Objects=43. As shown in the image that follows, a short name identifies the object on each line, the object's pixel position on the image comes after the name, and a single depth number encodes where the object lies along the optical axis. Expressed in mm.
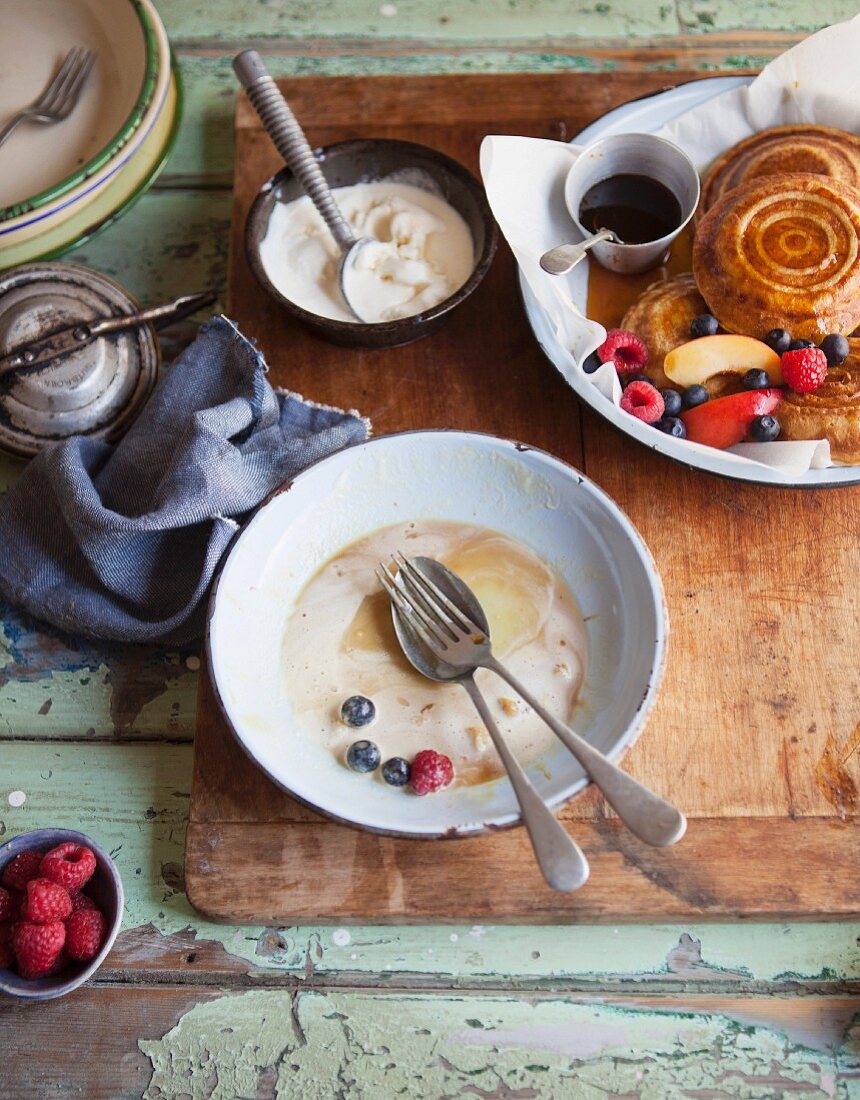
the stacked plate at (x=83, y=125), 903
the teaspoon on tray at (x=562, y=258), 853
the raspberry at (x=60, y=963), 767
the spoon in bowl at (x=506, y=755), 716
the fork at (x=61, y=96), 961
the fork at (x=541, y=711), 722
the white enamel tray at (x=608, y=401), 817
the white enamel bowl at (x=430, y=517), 766
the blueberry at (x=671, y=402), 841
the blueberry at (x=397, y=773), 779
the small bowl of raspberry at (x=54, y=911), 754
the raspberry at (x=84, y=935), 763
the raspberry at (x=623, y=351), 848
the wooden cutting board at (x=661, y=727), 778
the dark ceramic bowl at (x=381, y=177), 864
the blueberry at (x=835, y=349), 841
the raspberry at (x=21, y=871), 776
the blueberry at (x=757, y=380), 835
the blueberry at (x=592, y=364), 854
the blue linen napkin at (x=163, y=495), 824
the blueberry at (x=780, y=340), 843
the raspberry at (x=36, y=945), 750
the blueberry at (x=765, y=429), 824
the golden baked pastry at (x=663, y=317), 855
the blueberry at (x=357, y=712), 793
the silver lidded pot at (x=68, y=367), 879
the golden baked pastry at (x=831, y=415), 822
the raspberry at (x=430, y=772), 772
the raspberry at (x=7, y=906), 766
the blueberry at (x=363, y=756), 781
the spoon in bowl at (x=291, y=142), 871
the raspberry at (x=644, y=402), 832
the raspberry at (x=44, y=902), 754
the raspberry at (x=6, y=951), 761
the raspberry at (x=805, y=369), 826
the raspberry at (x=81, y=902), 777
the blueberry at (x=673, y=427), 834
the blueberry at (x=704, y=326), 856
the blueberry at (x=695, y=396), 841
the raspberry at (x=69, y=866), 767
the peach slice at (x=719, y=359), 843
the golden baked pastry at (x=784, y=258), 851
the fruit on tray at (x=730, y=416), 828
